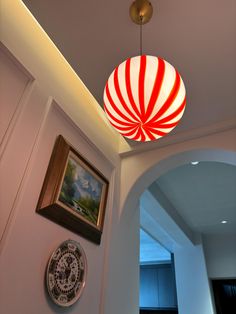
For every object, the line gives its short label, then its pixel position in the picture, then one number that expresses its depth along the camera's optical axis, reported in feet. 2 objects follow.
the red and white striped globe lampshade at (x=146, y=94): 2.96
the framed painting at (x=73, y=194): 3.82
